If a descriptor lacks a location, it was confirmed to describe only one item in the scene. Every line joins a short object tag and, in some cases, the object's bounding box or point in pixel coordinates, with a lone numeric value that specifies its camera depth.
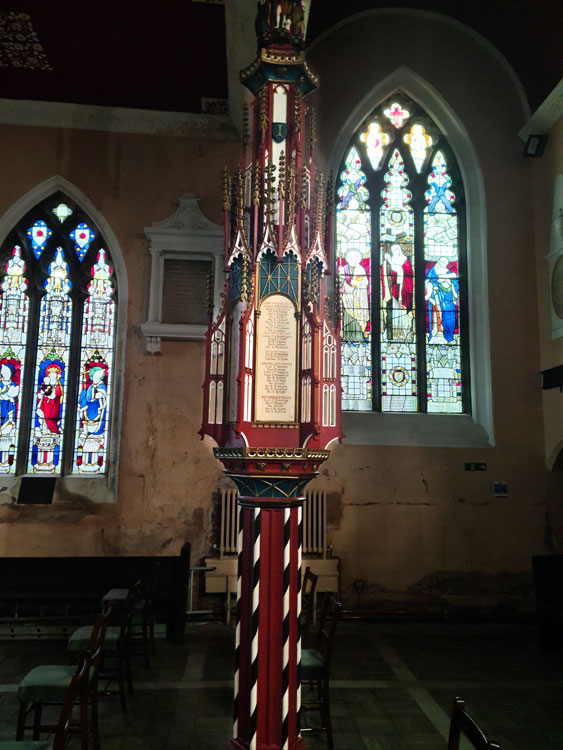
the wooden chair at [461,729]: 1.98
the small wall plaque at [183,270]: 6.82
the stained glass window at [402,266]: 7.35
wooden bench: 5.81
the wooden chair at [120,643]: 4.28
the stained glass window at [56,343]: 6.89
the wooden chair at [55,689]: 3.47
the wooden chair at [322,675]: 3.76
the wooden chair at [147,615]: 5.18
